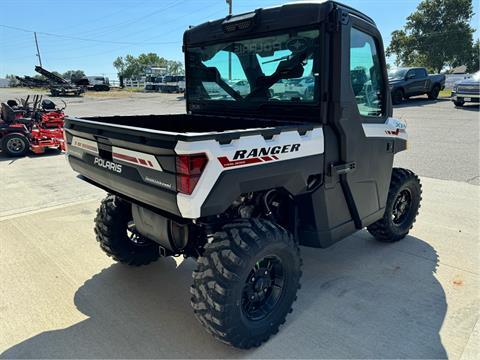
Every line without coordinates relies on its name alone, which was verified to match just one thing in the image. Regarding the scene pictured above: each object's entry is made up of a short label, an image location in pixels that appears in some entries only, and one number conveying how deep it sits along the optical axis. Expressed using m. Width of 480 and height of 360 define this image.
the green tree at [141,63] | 103.00
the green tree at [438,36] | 50.56
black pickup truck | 18.48
